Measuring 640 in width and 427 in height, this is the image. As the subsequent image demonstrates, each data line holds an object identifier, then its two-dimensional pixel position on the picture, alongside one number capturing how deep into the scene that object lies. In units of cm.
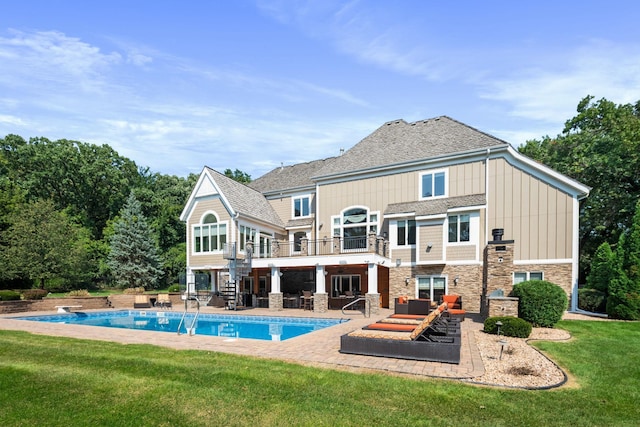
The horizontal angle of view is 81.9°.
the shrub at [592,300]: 1816
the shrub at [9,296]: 2110
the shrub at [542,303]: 1227
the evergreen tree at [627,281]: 1480
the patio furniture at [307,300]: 2056
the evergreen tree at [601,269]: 1911
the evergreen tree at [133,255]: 3477
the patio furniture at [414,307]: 1466
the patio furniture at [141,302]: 2424
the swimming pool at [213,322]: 1475
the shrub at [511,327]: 1097
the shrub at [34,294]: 2475
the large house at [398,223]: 1761
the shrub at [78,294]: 2437
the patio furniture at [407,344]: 797
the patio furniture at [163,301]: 2452
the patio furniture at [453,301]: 1753
